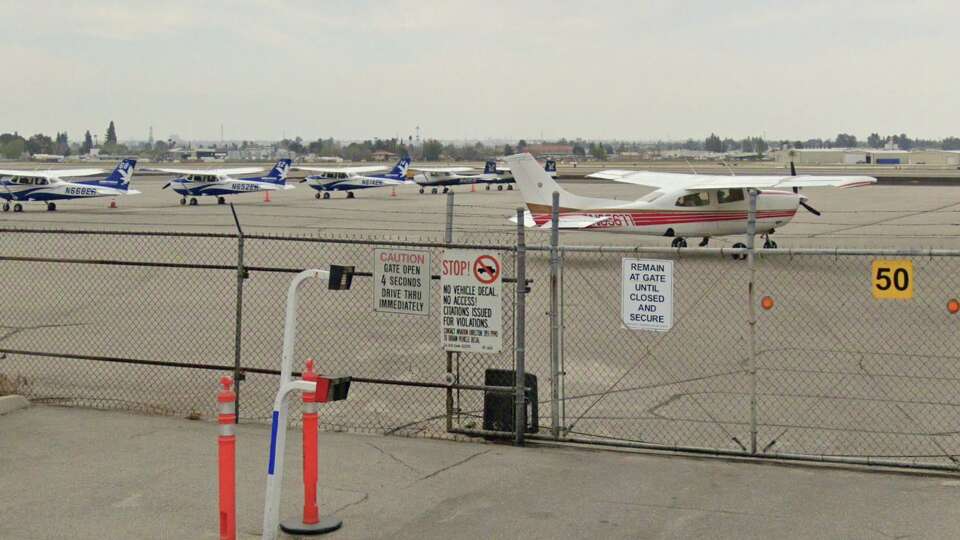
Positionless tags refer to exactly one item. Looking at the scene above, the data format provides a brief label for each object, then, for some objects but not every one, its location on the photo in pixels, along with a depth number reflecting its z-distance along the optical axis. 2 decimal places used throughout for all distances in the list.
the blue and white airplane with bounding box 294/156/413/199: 60.88
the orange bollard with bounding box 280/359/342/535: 7.01
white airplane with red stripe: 26.08
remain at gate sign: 9.22
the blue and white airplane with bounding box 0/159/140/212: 46.12
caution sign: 9.48
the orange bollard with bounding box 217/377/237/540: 6.53
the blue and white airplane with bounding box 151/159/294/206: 53.25
